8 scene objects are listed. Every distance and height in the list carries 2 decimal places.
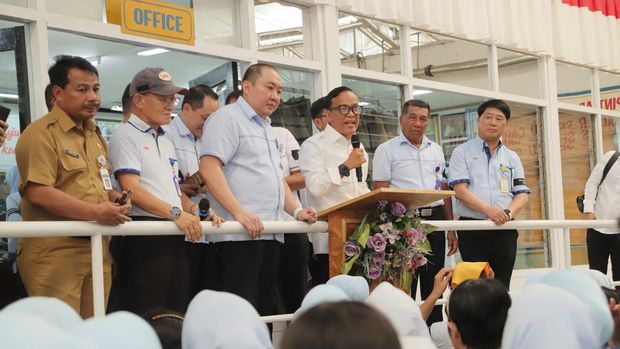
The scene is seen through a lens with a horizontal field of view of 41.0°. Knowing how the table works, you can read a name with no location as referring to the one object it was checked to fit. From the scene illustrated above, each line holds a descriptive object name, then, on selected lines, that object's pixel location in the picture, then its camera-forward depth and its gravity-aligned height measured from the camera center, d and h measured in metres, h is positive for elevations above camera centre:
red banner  8.31 +1.43
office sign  4.95 +0.96
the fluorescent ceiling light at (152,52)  5.24 +0.78
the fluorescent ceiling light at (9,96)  4.38 +0.47
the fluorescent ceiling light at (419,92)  7.03 +0.56
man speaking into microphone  3.96 +0.00
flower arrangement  3.39 -0.36
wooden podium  3.40 -0.21
